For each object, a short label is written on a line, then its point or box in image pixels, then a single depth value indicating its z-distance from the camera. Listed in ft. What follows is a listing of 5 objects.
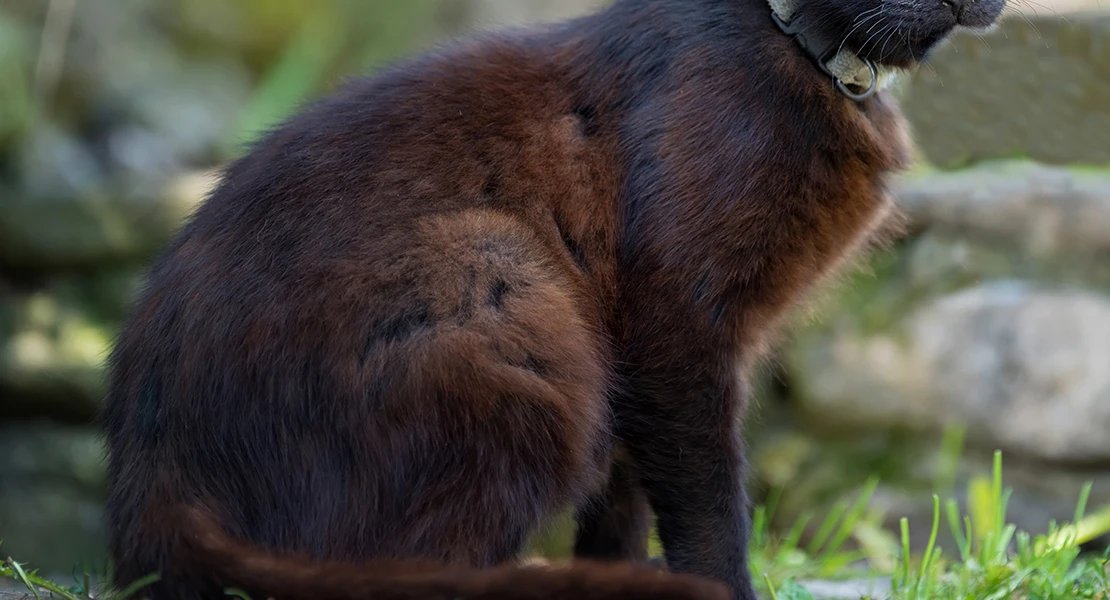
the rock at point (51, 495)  11.91
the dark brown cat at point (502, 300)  5.60
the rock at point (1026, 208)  10.57
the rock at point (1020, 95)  11.26
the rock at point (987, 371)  10.58
